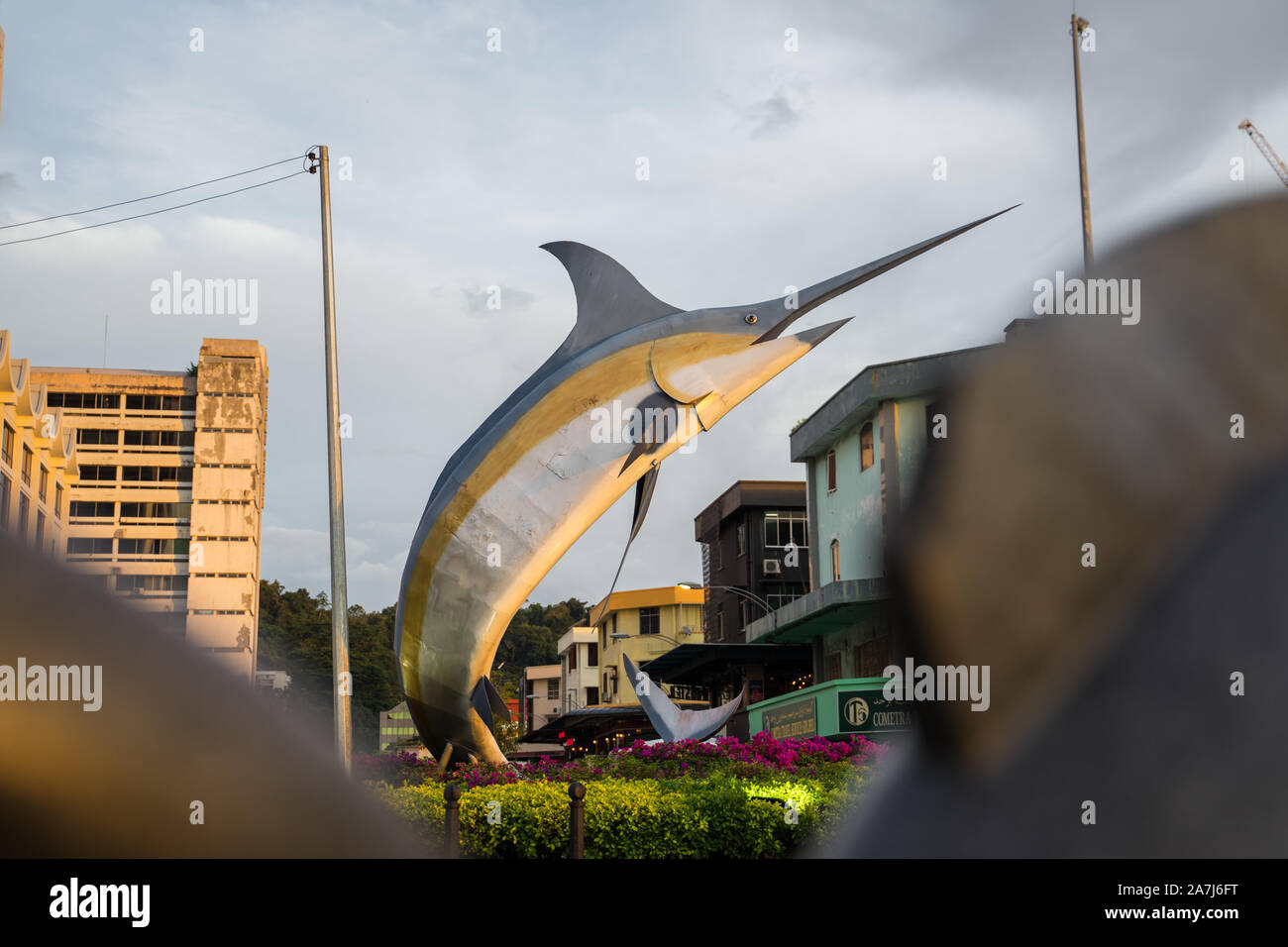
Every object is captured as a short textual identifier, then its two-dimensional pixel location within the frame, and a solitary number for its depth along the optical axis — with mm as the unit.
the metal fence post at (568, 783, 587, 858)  8297
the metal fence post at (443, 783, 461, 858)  8211
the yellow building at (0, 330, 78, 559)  36094
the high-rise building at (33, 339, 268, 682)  71125
